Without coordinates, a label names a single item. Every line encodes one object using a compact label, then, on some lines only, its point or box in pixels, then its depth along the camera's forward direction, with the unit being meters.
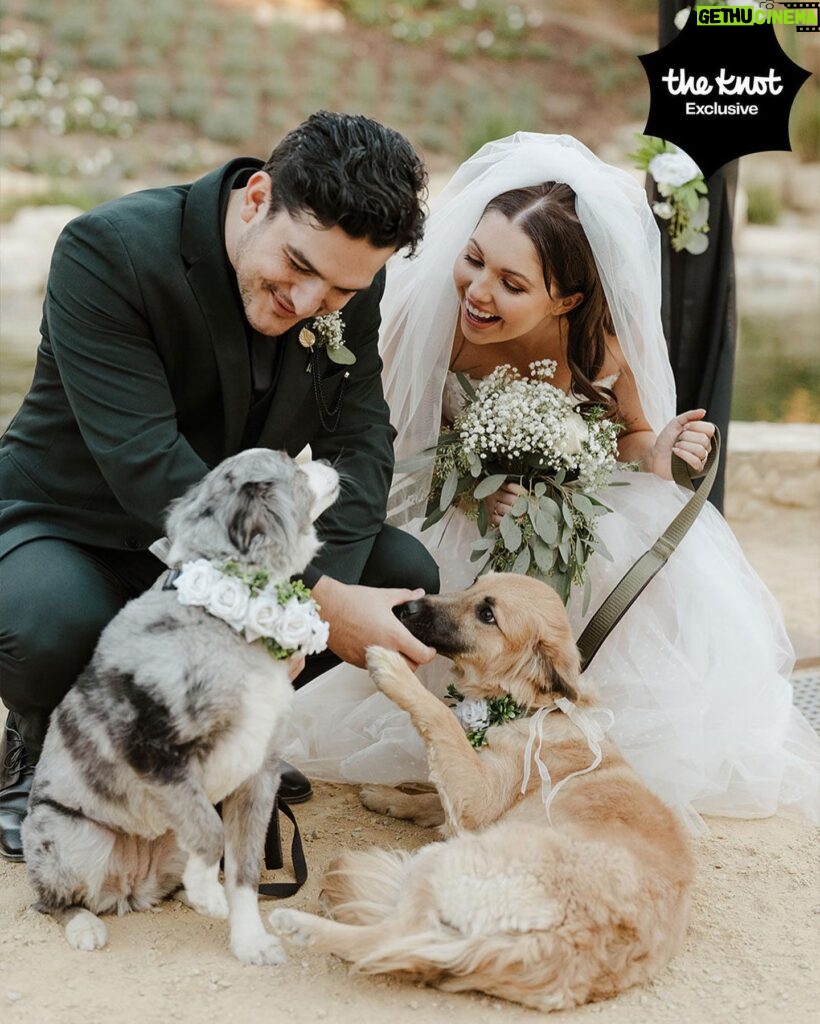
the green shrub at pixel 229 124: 22.05
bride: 4.04
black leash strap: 3.29
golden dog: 2.75
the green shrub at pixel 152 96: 22.33
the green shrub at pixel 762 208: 20.27
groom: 3.08
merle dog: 2.77
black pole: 5.84
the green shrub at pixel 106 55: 23.22
